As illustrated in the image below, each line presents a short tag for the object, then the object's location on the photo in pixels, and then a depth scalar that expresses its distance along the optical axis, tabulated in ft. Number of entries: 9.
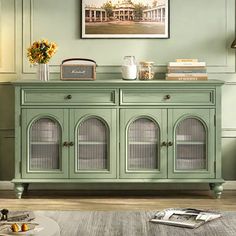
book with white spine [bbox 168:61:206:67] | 15.51
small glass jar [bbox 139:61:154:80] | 15.65
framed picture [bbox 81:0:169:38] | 16.15
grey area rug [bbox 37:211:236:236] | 8.17
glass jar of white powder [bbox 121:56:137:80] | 15.62
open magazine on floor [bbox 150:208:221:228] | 8.49
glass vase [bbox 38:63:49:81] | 15.42
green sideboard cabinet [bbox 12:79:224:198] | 15.17
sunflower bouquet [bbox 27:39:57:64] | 15.46
